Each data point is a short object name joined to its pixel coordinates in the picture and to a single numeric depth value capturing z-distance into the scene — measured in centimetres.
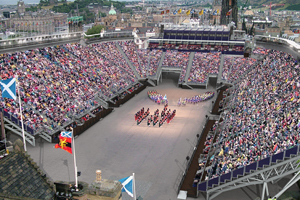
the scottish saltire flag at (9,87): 1993
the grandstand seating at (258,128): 2085
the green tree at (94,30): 12875
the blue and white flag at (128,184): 1625
